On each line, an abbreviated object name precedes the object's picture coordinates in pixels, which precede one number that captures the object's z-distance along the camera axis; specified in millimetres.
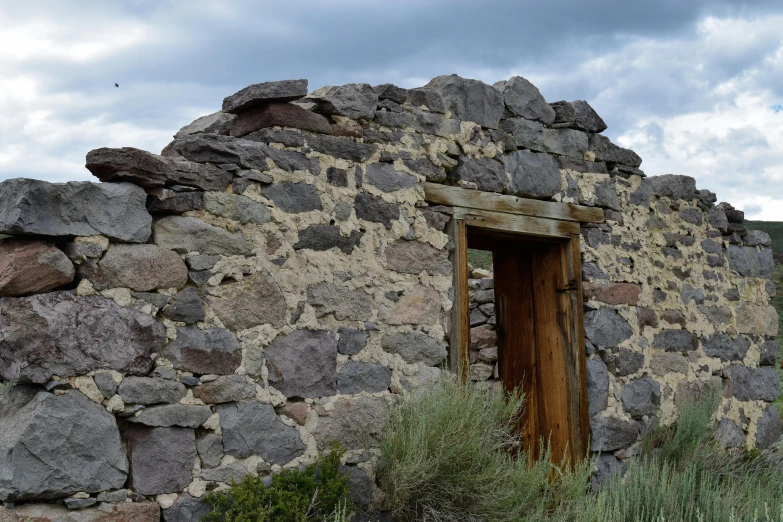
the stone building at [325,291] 3391
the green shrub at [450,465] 3850
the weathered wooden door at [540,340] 5215
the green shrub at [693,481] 4410
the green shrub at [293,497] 3555
